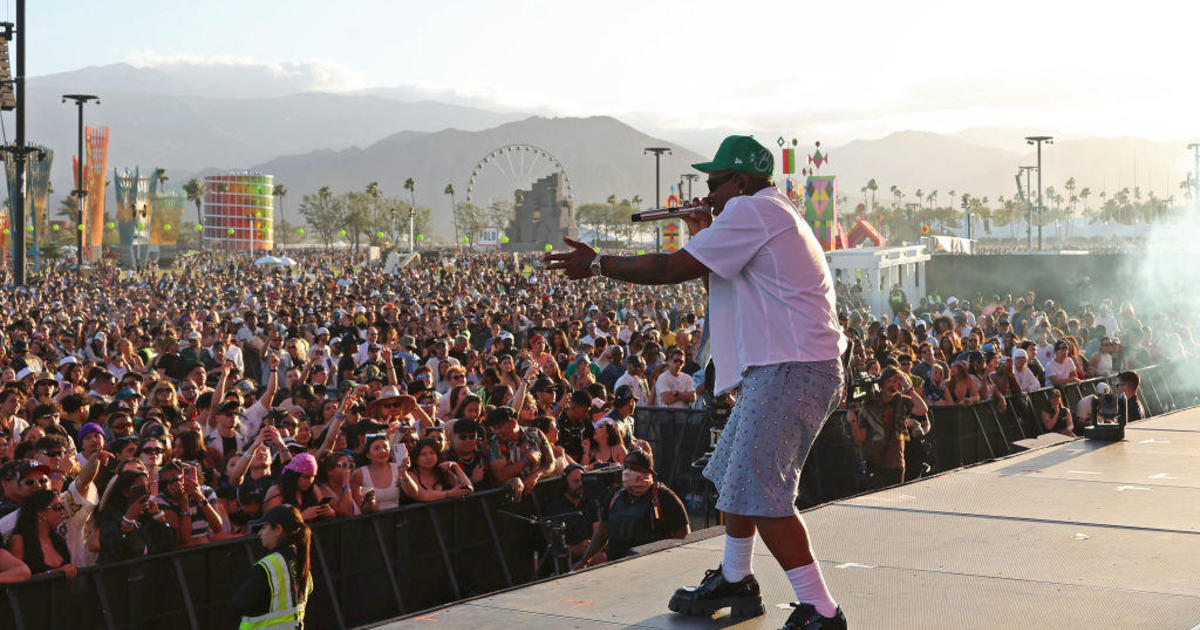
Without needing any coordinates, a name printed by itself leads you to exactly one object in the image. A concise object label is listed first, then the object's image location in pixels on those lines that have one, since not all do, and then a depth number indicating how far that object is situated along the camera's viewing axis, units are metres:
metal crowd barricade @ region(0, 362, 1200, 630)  5.75
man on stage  4.11
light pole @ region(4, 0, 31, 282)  27.91
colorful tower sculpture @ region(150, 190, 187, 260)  112.00
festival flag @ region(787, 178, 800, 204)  38.22
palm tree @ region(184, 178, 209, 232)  163.88
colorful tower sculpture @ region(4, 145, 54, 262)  72.03
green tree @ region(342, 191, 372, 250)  174.12
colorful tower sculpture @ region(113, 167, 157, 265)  107.31
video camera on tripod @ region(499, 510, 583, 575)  7.77
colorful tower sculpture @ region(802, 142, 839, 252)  41.28
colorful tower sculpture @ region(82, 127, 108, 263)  84.31
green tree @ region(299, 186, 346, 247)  181.18
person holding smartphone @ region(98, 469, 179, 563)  6.29
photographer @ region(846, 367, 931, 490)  9.91
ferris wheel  139.75
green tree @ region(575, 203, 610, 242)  195.12
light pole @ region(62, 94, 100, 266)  38.22
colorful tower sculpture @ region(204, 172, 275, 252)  165.12
